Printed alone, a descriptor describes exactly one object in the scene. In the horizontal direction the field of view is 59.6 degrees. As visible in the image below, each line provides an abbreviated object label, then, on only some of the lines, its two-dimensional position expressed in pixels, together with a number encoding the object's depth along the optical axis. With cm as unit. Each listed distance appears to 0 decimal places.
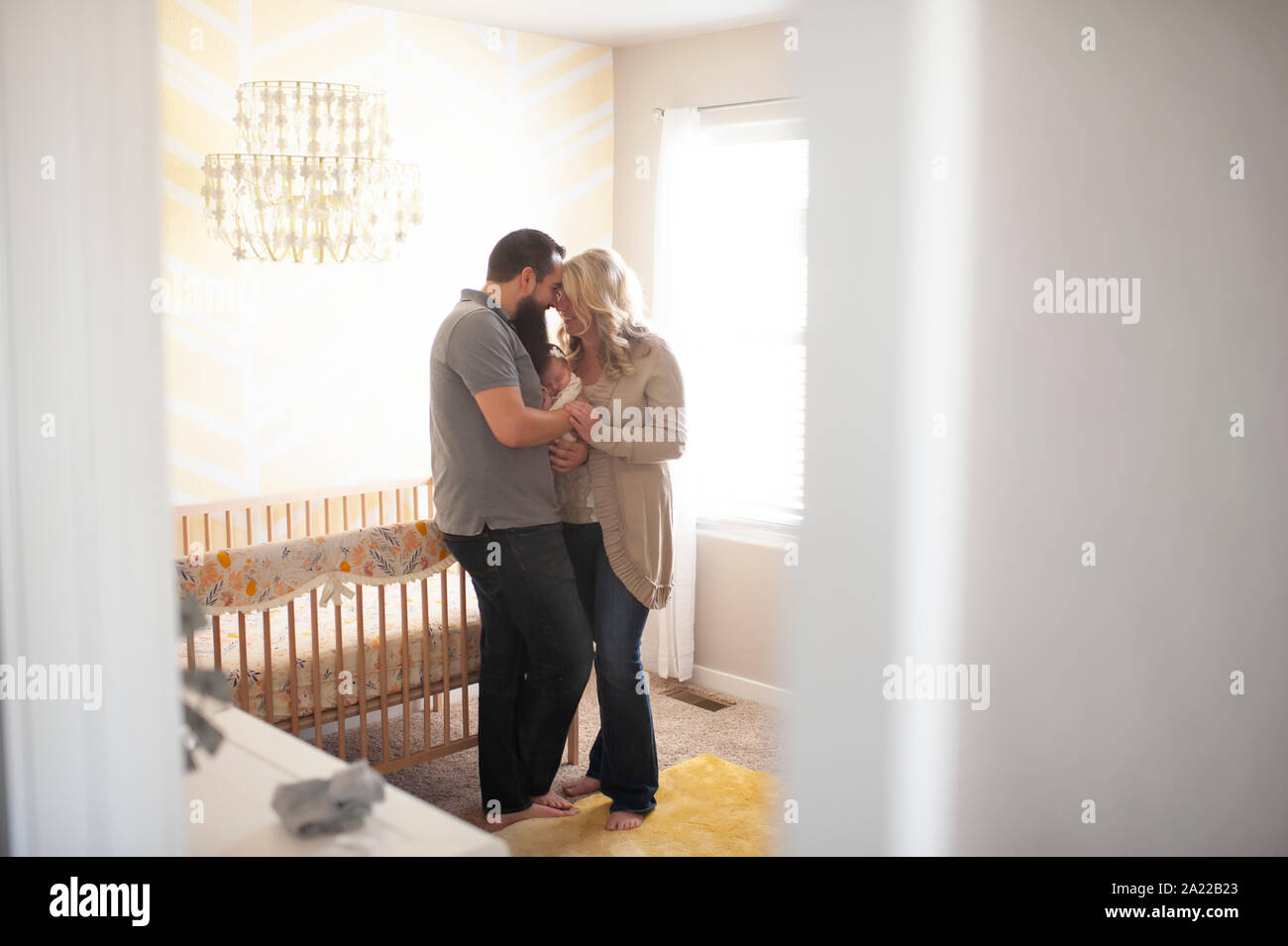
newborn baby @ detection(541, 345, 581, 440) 258
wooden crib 250
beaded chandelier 281
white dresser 126
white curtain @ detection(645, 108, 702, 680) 379
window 365
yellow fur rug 255
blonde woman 254
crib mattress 249
